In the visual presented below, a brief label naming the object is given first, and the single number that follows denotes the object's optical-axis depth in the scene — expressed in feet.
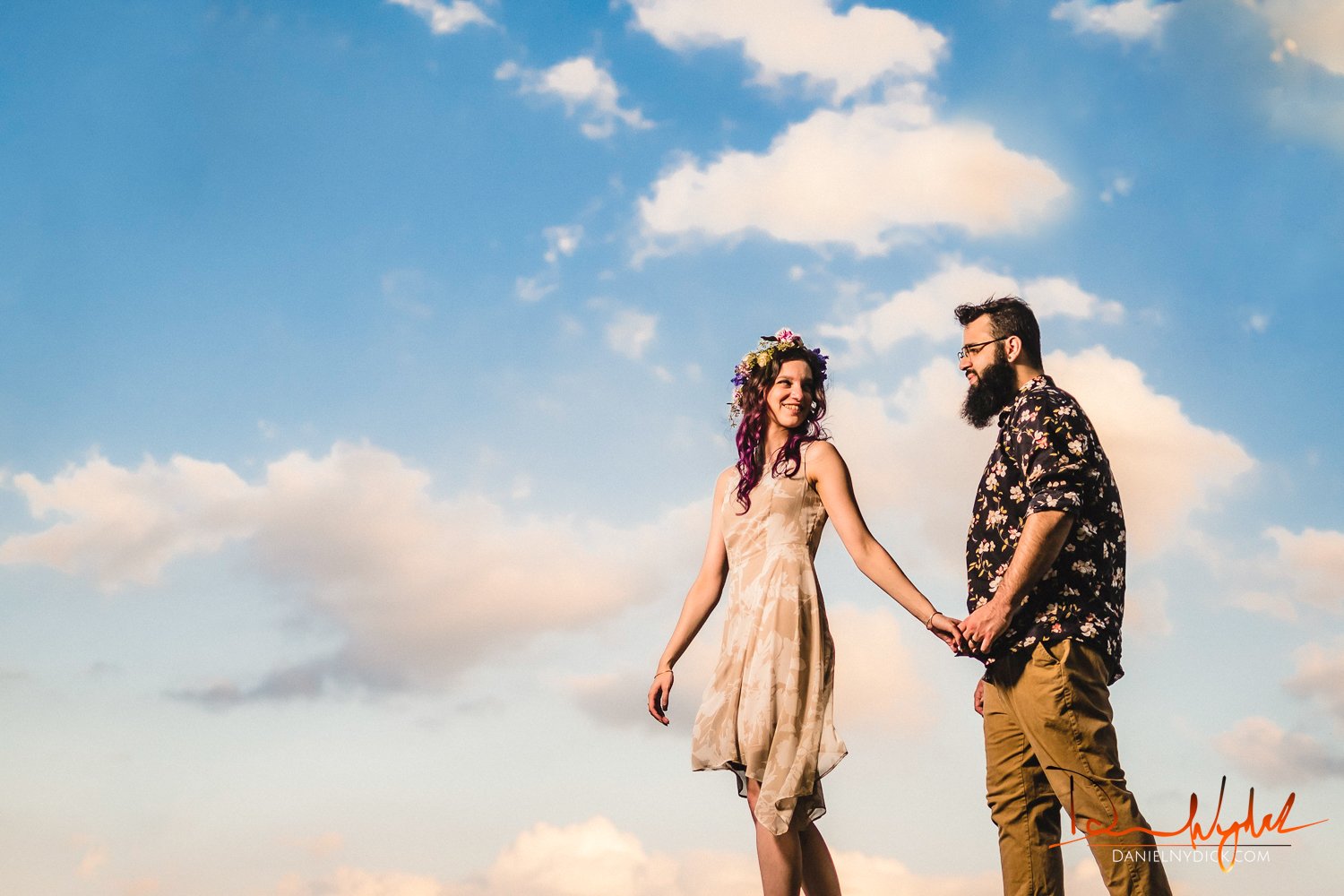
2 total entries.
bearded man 14.62
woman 16.17
